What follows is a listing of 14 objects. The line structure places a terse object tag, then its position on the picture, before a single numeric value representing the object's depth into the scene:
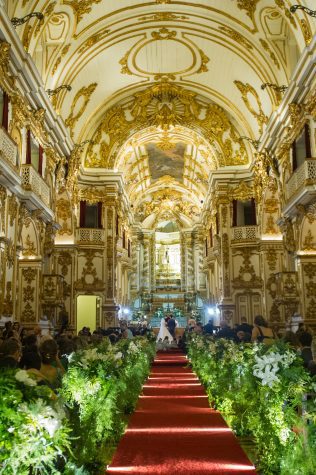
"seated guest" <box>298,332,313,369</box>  7.64
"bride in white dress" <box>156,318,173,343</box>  26.98
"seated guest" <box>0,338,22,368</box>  5.67
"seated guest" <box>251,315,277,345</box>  10.25
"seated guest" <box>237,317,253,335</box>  14.50
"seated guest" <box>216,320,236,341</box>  14.89
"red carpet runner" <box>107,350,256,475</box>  5.58
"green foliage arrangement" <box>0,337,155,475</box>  3.01
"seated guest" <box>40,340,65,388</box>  6.34
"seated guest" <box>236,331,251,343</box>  11.86
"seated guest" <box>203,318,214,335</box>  21.81
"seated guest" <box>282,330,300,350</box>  8.60
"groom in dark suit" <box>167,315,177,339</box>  27.28
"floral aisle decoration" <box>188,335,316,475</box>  3.95
